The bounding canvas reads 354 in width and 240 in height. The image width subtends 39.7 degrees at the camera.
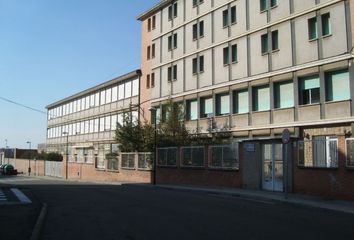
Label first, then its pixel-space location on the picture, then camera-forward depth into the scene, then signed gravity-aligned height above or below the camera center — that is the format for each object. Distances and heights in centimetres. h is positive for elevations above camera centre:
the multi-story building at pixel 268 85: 2400 +527
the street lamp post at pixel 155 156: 3566 +47
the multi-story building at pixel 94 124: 5275 +533
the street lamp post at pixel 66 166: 6695 -53
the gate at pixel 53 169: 7050 -100
